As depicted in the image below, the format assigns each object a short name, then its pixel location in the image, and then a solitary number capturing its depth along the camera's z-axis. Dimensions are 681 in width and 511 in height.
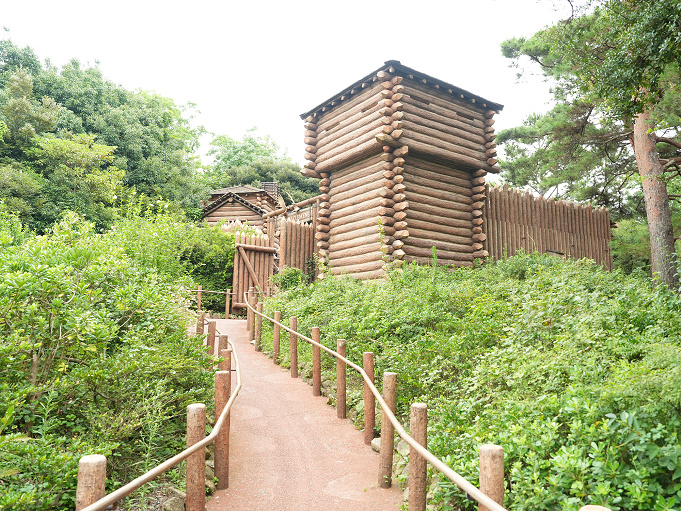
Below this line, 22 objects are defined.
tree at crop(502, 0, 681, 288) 5.62
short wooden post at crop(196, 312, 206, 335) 10.12
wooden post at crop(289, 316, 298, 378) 8.27
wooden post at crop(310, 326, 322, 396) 7.34
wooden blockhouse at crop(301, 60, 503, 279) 11.57
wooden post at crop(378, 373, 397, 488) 4.51
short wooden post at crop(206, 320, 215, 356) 8.70
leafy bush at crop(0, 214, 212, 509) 3.34
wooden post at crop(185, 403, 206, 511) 3.65
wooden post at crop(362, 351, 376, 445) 5.48
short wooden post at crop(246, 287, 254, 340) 11.88
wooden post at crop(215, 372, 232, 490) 4.45
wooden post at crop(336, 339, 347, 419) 6.39
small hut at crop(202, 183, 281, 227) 28.98
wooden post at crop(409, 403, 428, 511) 3.71
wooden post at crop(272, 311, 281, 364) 9.34
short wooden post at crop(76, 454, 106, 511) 2.21
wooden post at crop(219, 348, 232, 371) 5.97
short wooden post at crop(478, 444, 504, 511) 2.49
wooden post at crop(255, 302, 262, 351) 10.75
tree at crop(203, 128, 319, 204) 39.62
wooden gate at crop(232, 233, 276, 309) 16.64
